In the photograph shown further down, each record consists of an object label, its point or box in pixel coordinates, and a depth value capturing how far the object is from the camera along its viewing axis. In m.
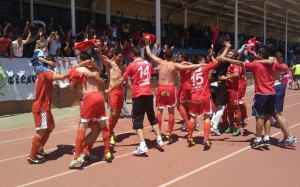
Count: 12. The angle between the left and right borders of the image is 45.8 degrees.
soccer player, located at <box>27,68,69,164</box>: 6.27
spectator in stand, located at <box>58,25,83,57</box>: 14.27
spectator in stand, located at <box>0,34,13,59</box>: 11.72
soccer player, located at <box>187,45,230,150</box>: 7.16
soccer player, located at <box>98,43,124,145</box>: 7.39
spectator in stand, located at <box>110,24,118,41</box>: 18.21
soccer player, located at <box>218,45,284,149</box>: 6.90
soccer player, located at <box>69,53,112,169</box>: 5.91
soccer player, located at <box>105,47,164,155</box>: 6.75
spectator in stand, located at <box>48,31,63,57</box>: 13.43
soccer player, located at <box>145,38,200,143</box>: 7.43
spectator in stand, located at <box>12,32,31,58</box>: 12.20
